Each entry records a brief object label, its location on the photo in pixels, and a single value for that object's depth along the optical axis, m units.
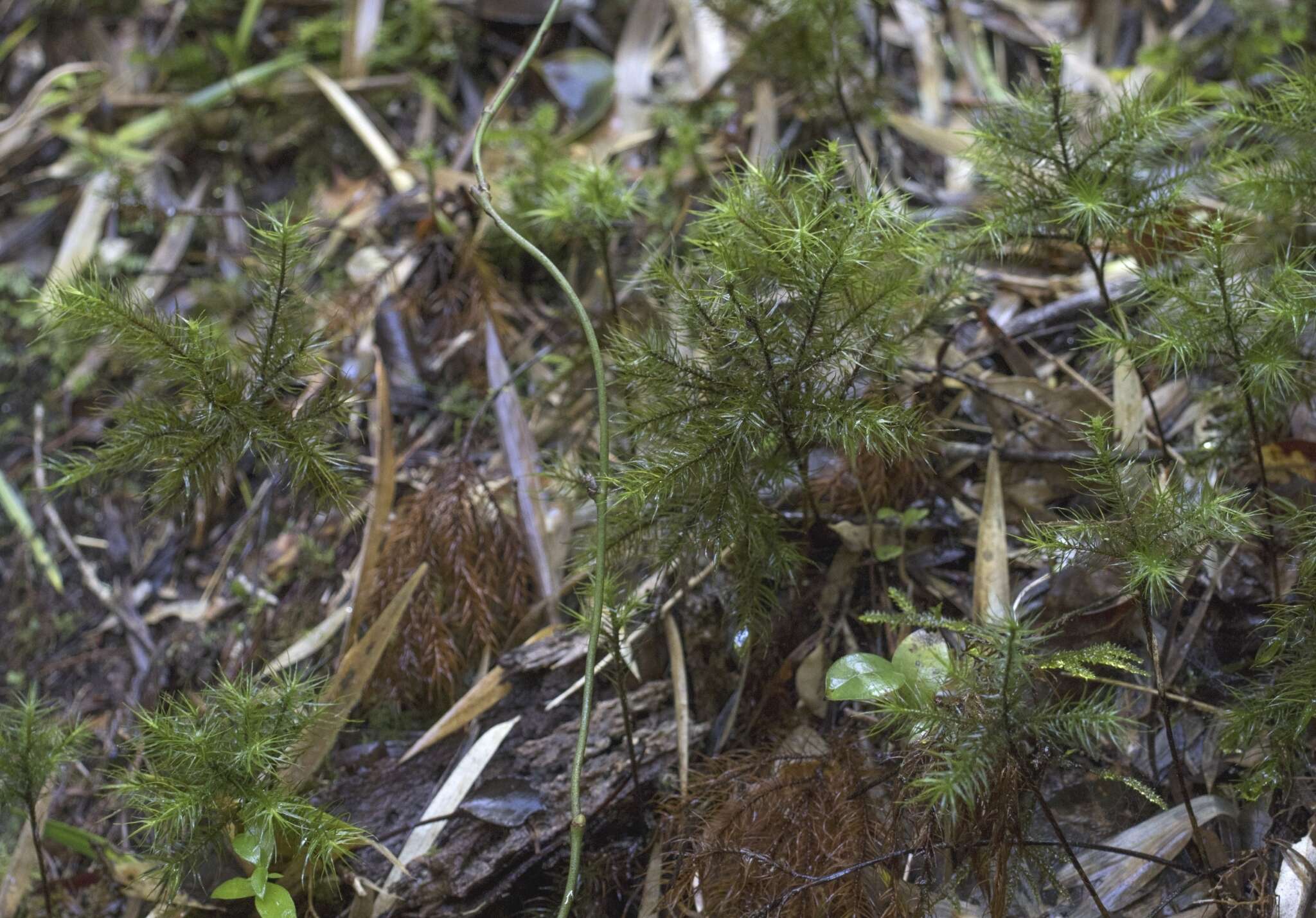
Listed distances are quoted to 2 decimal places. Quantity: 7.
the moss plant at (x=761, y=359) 0.77
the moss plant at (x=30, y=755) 0.80
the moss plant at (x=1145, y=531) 0.75
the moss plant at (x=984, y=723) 0.74
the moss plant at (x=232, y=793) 0.77
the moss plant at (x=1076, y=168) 0.78
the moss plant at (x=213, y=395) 0.78
